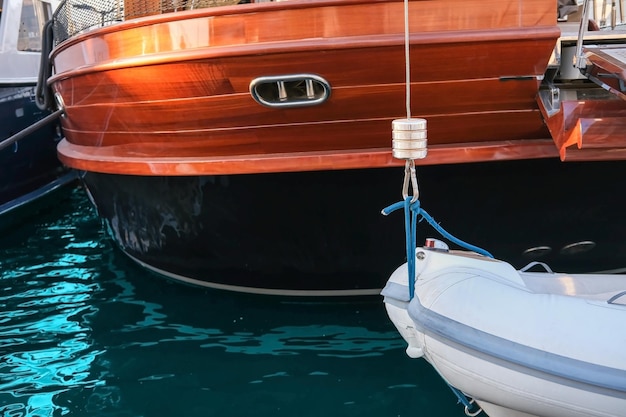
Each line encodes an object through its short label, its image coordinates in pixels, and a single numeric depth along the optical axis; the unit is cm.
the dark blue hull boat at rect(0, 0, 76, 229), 625
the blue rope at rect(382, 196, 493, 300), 228
